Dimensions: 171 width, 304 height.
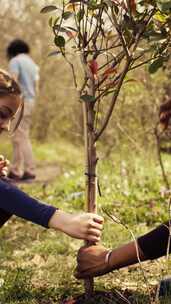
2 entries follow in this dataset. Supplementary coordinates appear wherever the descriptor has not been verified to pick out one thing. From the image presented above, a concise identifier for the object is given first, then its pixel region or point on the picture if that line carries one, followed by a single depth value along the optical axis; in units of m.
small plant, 2.22
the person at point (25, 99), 7.32
